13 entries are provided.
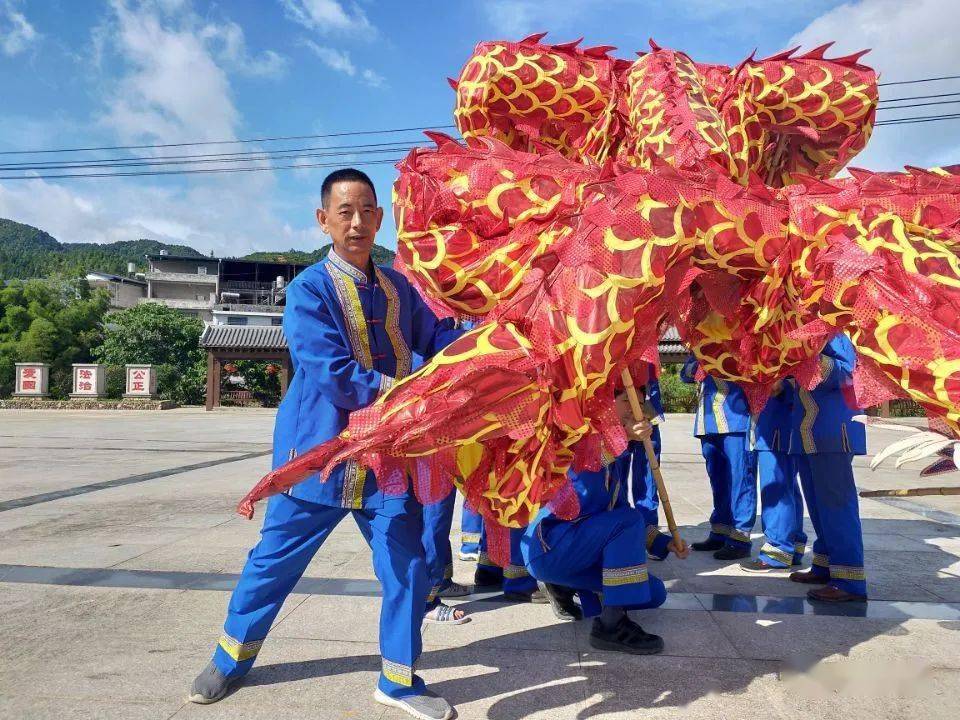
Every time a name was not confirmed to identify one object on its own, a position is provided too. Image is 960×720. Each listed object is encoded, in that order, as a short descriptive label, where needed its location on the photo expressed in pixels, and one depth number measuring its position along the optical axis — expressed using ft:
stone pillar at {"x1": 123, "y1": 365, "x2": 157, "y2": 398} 69.31
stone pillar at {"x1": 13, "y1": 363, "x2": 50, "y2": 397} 70.79
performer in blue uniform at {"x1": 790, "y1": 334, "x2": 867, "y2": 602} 10.07
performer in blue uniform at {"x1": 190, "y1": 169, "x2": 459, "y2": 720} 6.53
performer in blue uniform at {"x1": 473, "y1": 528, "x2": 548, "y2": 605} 9.83
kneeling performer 8.02
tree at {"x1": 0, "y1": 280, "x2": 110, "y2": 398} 77.46
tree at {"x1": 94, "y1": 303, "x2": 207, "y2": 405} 75.87
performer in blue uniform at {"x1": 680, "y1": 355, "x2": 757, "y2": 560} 12.72
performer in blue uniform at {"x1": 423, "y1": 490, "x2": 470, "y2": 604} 9.14
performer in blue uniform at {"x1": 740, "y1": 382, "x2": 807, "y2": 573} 11.54
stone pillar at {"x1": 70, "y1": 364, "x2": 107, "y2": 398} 70.74
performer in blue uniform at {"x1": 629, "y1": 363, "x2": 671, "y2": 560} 12.34
